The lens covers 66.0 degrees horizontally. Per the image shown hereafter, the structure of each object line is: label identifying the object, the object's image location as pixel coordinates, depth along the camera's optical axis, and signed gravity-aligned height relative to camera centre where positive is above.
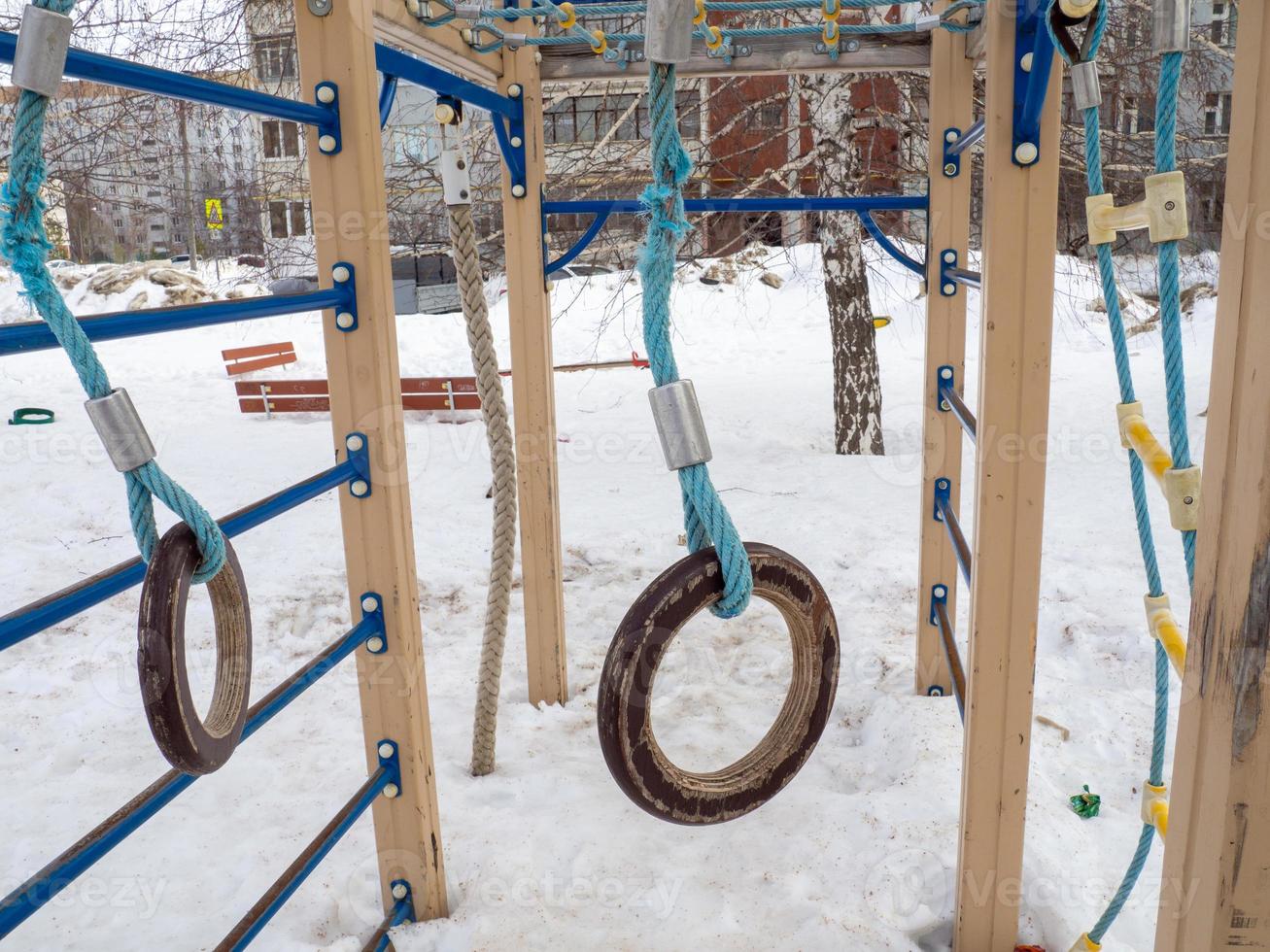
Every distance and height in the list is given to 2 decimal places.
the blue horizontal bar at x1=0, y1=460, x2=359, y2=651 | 1.04 -0.33
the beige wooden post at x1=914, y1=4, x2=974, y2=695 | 2.68 -0.16
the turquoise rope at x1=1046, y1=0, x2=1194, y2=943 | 1.25 -0.31
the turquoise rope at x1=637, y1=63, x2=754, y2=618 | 0.91 -0.02
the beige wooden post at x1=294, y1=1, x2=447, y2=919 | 1.58 -0.21
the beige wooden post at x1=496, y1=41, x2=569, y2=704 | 2.89 -0.38
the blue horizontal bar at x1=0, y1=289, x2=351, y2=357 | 1.03 -0.03
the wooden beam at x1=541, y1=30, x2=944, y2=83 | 2.59 +0.58
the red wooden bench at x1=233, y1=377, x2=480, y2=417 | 7.62 -0.82
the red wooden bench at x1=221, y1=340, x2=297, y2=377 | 9.27 -0.61
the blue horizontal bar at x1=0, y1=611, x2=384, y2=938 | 1.11 -0.66
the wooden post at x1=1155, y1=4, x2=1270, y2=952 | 0.77 -0.28
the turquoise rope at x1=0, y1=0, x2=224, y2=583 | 0.87 +0.04
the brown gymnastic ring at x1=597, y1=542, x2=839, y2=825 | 0.89 -0.41
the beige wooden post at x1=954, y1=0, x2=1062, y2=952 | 1.59 -0.40
